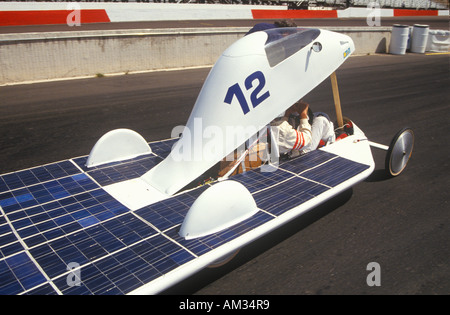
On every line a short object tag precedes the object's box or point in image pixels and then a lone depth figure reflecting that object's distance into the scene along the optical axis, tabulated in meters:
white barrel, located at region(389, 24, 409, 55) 19.52
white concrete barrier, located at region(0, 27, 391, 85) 11.80
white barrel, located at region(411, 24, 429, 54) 19.70
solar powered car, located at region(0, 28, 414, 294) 3.23
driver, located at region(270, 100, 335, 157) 5.16
